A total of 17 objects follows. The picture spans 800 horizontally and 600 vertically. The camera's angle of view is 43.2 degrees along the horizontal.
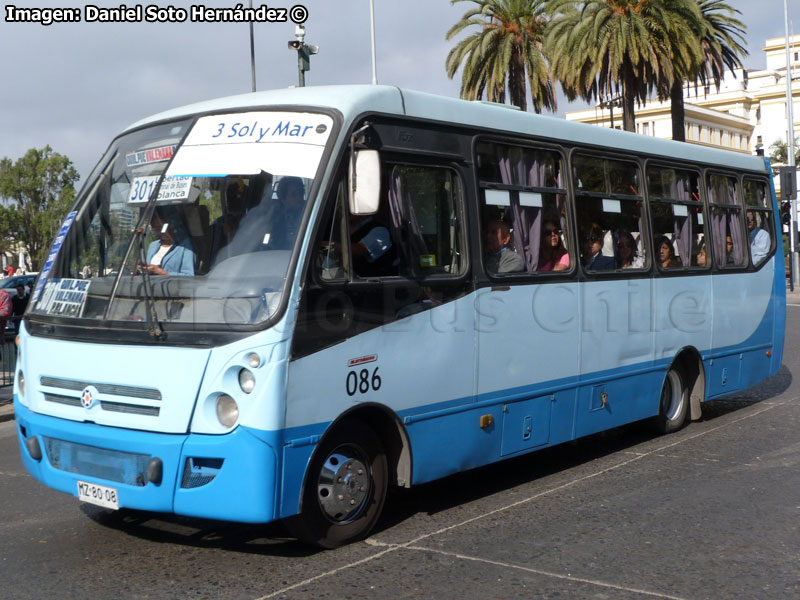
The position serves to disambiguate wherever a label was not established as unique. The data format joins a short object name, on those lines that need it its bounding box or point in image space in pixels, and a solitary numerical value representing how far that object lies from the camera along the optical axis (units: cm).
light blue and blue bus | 533
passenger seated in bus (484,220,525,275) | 695
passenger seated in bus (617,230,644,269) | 851
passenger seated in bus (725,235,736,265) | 1040
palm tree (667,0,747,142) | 2772
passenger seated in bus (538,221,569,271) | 754
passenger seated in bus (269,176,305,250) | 551
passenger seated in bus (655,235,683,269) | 914
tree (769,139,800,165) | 7406
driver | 564
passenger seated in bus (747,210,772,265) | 1099
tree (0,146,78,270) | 7375
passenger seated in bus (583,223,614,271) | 802
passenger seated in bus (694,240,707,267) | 979
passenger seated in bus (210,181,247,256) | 559
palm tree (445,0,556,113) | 3170
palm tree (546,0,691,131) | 2716
